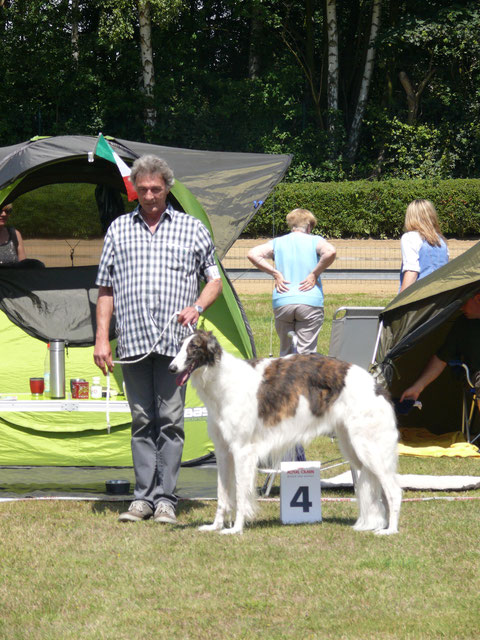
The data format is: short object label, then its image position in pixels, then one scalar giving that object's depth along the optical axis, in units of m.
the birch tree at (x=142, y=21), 38.56
